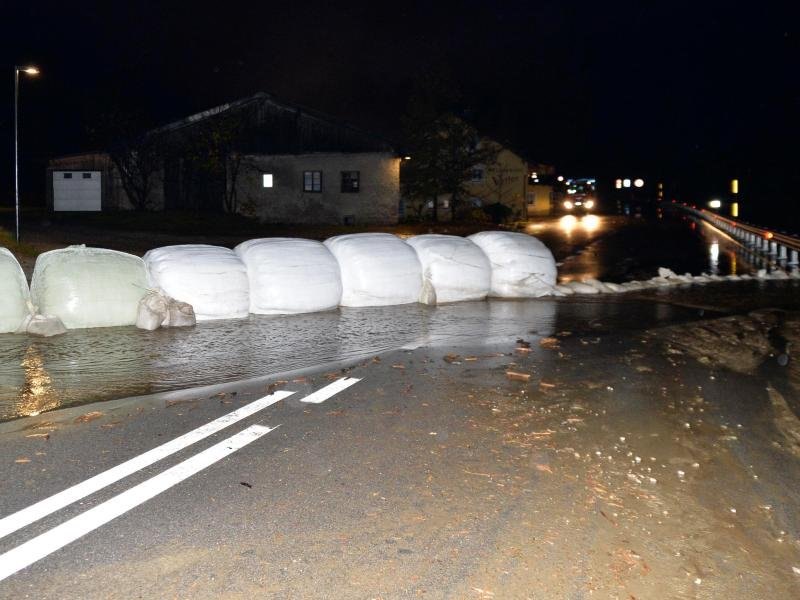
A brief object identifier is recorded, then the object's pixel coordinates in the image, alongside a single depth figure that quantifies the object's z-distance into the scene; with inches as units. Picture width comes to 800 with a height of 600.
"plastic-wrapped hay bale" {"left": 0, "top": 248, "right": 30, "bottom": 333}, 406.3
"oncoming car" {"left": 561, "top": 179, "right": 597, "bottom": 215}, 3223.4
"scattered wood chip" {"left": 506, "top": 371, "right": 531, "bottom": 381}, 324.2
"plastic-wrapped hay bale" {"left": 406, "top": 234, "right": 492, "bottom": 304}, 544.4
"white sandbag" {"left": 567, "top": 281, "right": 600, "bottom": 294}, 617.0
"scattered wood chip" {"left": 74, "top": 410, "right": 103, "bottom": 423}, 259.3
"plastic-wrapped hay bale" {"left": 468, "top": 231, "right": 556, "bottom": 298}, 575.8
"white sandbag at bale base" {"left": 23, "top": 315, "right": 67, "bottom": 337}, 406.3
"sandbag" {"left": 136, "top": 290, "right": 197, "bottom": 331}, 431.2
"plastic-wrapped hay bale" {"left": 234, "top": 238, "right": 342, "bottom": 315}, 479.2
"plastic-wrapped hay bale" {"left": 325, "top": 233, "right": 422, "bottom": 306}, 516.4
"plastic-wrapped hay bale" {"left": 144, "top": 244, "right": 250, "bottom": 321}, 446.9
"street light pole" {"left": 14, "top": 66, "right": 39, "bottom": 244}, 809.2
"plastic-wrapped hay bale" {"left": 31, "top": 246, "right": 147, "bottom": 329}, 417.1
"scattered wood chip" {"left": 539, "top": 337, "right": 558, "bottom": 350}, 397.4
